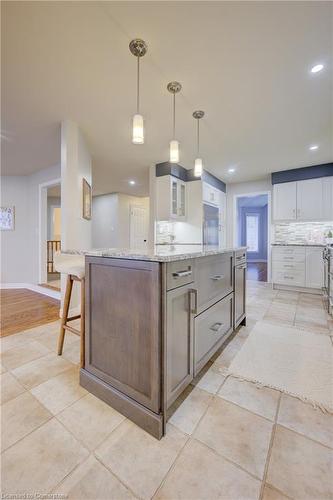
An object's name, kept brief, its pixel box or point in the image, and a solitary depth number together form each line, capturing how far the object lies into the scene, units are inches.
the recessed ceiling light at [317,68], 73.9
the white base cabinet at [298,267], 159.3
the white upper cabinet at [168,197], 166.2
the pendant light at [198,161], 101.6
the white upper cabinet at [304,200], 171.0
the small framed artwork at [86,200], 117.9
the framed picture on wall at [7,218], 195.3
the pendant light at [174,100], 82.6
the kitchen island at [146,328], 43.1
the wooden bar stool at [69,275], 60.8
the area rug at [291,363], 57.8
